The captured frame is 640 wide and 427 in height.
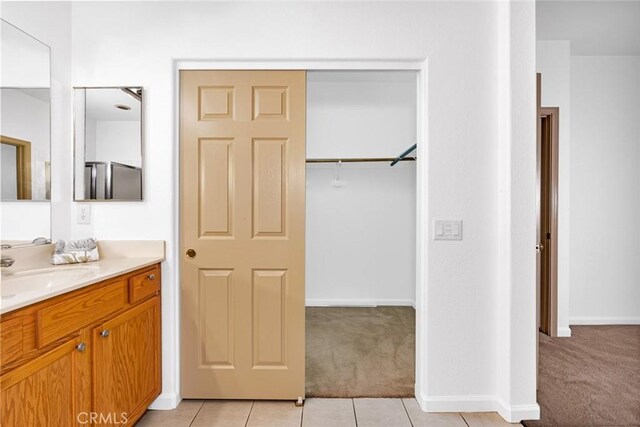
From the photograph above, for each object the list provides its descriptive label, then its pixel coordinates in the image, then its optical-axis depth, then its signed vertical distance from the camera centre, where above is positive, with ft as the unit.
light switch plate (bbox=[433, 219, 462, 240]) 6.93 -0.32
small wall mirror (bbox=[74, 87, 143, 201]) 6.93 +1.38
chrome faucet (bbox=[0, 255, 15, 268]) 5.35 -0.76
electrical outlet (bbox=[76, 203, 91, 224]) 7.04 -0.01
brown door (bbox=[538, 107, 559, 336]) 10.75 -0.19
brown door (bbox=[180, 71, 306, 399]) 7.10 -0.44
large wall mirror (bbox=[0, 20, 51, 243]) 5.72 +1.31
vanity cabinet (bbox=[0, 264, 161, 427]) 3.71 -1.89
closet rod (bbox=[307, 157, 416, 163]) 12.51 +1.92
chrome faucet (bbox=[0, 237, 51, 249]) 5.74 -0.54
